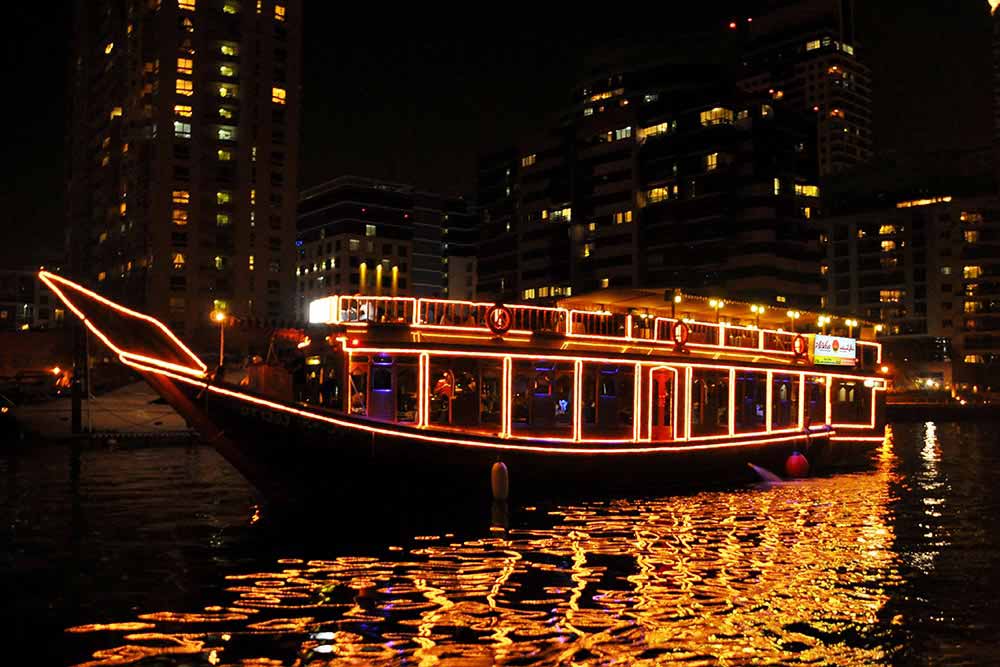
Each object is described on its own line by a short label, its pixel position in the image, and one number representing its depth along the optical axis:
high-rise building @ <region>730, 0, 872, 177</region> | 183.50
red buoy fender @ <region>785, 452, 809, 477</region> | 27.73
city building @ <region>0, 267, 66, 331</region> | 158.36
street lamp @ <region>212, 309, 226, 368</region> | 17.80
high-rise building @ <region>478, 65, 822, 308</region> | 94.62
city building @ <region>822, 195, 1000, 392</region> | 116.25
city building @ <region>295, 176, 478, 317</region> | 141.50
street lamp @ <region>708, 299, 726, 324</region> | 28.10
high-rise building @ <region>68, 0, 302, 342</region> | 94.12
